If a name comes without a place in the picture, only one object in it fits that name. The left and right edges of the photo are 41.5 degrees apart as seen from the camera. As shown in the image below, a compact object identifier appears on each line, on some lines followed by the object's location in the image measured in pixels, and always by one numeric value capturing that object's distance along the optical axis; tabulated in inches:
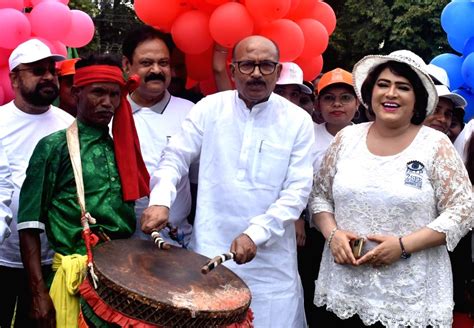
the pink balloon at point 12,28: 167.8
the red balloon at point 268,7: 157.1
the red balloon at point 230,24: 157.2
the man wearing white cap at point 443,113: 168.6
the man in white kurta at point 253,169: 130.2
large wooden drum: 96.3
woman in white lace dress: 119.2
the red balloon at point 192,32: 161.9
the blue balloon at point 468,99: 197.0
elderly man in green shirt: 116.2
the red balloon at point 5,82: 177.0
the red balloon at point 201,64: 172.1
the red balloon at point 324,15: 190.5
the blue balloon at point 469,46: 199.5
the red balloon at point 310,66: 187.7
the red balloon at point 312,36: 180.2
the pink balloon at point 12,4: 173.5
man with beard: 144.2
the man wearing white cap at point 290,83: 174.2
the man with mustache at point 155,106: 146.5
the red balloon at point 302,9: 178.2
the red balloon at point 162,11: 165.5
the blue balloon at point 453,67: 202.2
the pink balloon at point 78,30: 200.4
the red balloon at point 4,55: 174.6
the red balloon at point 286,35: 165.3
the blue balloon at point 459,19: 196.5
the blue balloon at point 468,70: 189.5
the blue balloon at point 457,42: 204.5
